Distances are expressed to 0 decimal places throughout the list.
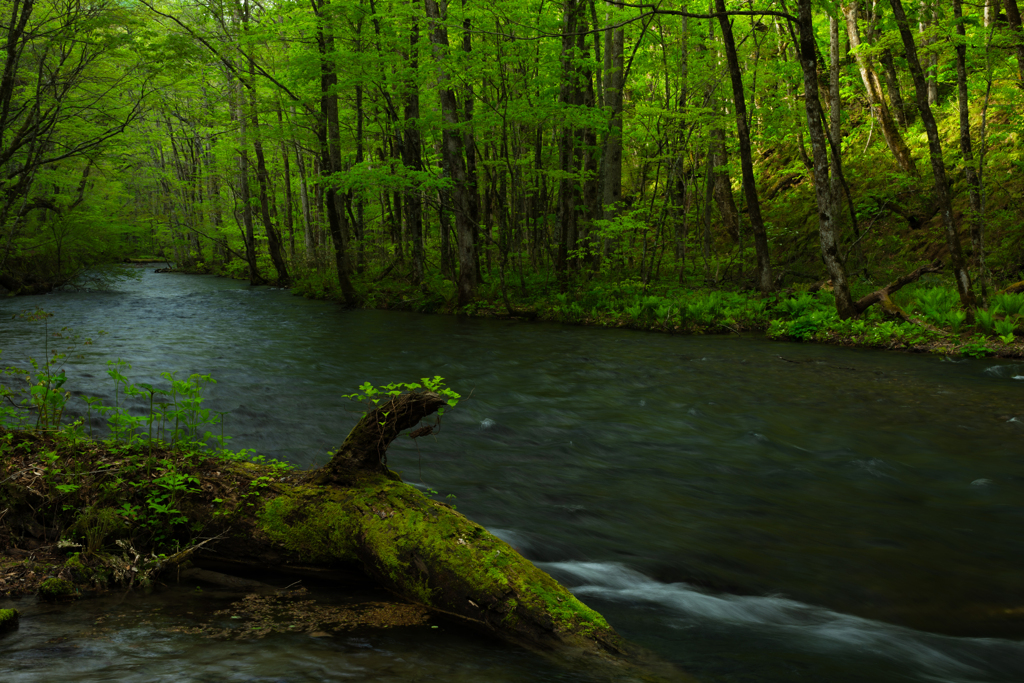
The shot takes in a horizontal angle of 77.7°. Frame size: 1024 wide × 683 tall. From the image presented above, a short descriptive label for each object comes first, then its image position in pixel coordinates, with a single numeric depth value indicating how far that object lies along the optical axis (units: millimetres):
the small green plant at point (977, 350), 11289
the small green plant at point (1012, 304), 11852
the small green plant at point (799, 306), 14695
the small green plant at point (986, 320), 11664
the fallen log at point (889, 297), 12859
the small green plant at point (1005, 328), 11375
